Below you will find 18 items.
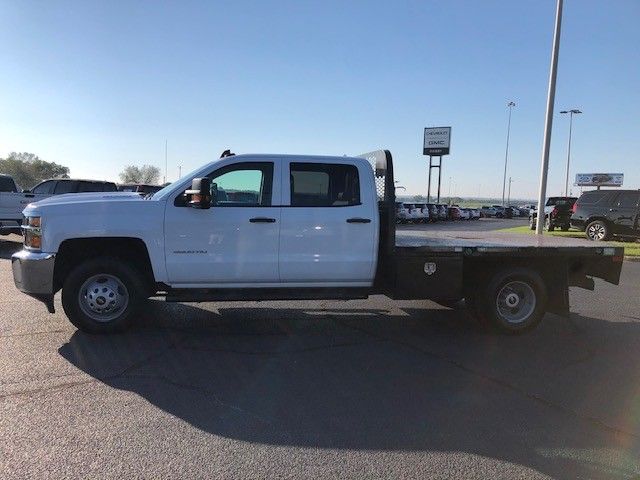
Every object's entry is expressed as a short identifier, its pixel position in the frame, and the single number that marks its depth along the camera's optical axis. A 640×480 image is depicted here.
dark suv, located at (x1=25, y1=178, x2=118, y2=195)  16.59
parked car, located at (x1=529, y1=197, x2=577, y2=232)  27.03
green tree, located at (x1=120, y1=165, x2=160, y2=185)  100.90
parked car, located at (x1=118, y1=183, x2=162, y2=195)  22.67
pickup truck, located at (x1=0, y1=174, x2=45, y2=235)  14.58
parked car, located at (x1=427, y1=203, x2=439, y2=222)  45.53
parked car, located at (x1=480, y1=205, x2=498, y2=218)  70.75
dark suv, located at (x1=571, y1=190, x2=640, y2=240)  19.20
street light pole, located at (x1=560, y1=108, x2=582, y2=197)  65.56
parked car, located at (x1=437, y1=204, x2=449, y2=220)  48.22
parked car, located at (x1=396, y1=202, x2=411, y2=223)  38.25
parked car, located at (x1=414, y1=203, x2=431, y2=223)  42.98
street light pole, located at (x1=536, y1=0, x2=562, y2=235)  17.95
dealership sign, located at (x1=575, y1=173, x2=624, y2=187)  76.71
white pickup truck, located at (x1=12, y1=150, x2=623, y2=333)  6.00
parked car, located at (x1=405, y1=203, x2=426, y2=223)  40.70
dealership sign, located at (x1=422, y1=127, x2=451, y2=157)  62.66
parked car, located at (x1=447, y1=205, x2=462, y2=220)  52.88
